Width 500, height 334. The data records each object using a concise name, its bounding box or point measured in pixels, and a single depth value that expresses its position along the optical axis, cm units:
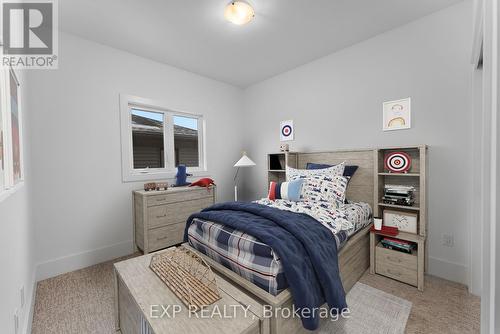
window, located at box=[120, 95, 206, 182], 274
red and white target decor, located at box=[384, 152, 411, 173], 220
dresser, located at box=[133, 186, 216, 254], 251
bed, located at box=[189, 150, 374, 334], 121
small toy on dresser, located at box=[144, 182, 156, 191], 271
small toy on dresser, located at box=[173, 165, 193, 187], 309
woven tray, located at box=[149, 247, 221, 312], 114
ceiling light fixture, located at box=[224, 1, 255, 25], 186
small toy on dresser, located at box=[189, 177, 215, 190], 308
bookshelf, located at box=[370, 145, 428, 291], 190
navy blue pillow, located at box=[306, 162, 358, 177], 251
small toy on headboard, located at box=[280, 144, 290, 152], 319
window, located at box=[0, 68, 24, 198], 100
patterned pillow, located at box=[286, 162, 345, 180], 245
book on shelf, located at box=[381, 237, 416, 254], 198
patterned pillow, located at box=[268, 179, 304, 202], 240
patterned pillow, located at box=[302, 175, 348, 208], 227
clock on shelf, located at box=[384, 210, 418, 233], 205
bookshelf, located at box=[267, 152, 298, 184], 336
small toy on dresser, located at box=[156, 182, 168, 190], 277
